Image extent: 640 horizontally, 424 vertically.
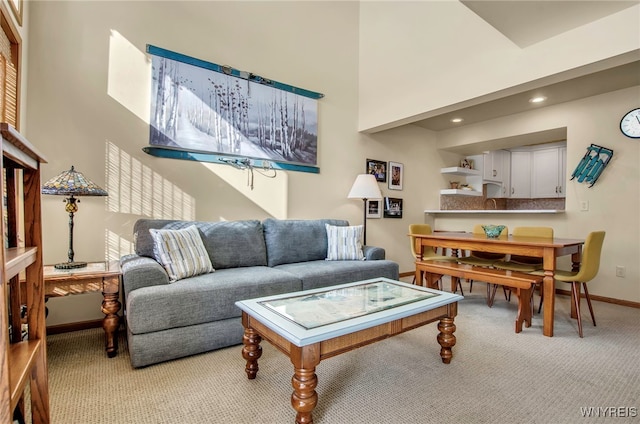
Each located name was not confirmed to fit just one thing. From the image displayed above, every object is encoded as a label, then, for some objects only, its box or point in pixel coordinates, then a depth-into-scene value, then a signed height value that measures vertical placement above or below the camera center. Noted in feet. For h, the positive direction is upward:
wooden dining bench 8.40 -2.07
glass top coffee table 4.38 -1.86
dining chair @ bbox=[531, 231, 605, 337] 8.23 -1.53
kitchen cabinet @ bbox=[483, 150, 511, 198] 18.39 +1.99
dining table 8.20 -1.21
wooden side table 6.48 -1.76
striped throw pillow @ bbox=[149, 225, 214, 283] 7.62 -1.26
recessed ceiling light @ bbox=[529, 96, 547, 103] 12.54 +4.29
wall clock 11.28 +3.00
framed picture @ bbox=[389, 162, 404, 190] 15.49 +1.48
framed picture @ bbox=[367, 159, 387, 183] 14.61 +1.67
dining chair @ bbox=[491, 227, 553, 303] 9.85 -1.93
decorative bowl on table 10.25 -0.83
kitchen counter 12.84 -0.28
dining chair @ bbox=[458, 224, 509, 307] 10.87 -1.97
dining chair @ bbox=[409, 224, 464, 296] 11.78 -1.78
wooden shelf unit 3.50 -0.95
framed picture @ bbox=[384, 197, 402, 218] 15.31 -0.12
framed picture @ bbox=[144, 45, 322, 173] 9.57 +3.01
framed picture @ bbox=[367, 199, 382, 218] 14.64 -0.16
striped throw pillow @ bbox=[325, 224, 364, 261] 11.03 -1.38
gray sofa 6.43 -1.91
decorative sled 11.93 +1.64
